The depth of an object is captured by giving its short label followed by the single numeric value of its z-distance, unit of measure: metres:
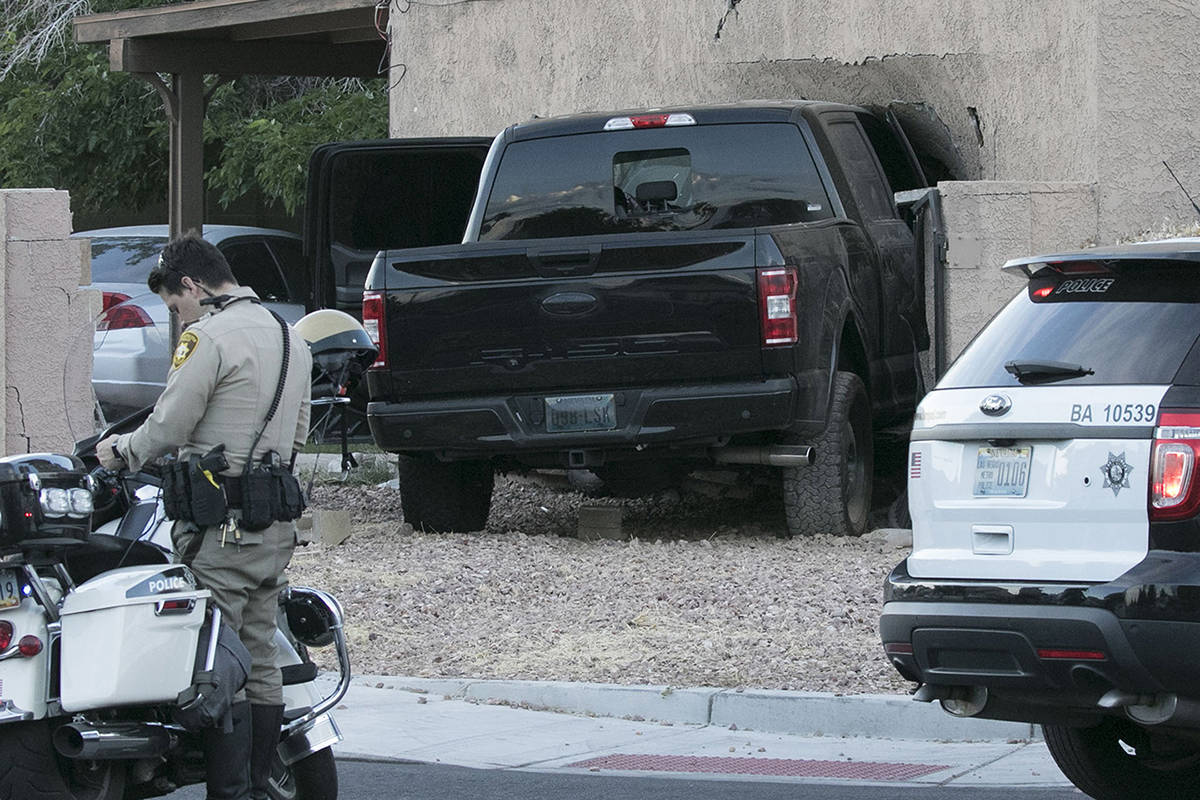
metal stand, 17.61
